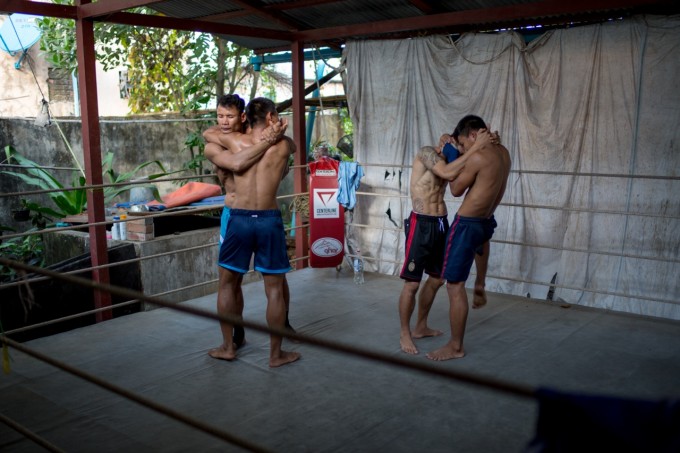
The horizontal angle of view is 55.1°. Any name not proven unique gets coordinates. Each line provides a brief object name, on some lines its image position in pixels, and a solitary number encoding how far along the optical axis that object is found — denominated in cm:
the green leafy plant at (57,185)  709
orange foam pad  725
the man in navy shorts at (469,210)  408
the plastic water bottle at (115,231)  642
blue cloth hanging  624
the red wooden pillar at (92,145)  484
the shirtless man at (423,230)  430
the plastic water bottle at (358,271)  616
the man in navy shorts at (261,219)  399
